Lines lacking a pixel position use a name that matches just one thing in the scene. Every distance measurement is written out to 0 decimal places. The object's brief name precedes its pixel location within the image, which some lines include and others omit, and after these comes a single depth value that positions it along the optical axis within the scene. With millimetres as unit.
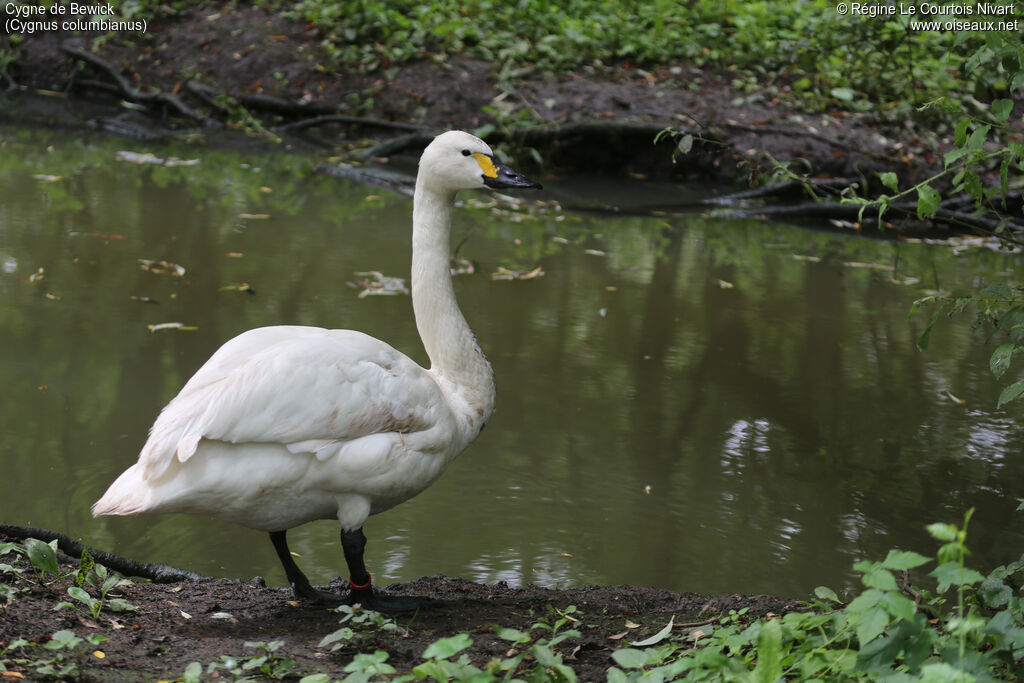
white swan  6328
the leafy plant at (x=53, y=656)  5285
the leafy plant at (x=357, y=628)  5977
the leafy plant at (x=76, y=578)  6187
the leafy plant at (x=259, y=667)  5520
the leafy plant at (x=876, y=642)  4191
